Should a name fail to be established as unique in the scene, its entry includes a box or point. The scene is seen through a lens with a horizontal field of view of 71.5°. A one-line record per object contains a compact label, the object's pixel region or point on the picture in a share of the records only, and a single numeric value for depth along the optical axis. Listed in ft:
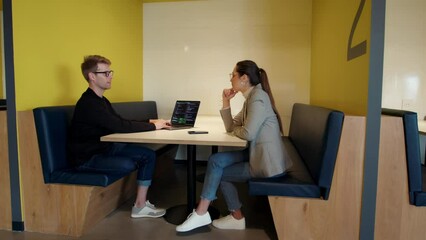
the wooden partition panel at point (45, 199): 7.00
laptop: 8.58
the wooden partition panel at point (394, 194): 5.84
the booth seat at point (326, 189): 5.96
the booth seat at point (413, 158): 5.68
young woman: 6.51
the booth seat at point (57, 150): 6.80
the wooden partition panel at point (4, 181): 7.08
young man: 7.00
